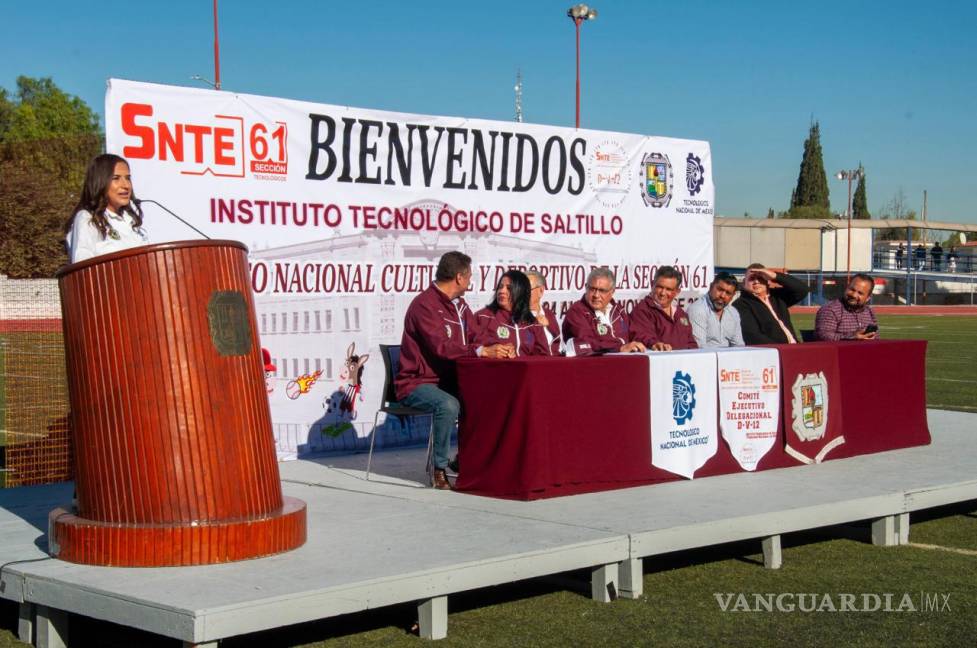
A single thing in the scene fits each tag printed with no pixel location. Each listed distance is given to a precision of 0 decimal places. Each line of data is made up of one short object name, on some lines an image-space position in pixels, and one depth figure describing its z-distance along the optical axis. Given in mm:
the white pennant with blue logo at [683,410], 7820
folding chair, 7977
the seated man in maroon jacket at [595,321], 8906
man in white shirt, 9906
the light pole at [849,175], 70250
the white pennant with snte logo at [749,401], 8289
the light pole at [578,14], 28391
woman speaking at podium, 5887
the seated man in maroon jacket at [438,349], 7805
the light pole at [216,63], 18594
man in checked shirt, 10031
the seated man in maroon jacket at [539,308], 9258
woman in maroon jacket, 8484
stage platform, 4848
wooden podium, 5336
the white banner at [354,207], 8688
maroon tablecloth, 7121
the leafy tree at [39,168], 45312
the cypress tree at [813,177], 114688
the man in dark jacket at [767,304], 10328
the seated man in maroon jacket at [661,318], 9234
